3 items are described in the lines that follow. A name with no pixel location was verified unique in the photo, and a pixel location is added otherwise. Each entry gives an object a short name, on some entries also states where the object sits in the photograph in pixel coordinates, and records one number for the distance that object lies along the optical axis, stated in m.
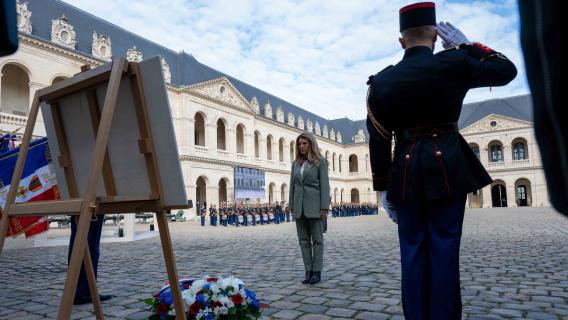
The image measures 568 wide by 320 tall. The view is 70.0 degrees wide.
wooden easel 1.84
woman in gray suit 4.86
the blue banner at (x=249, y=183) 35.22
